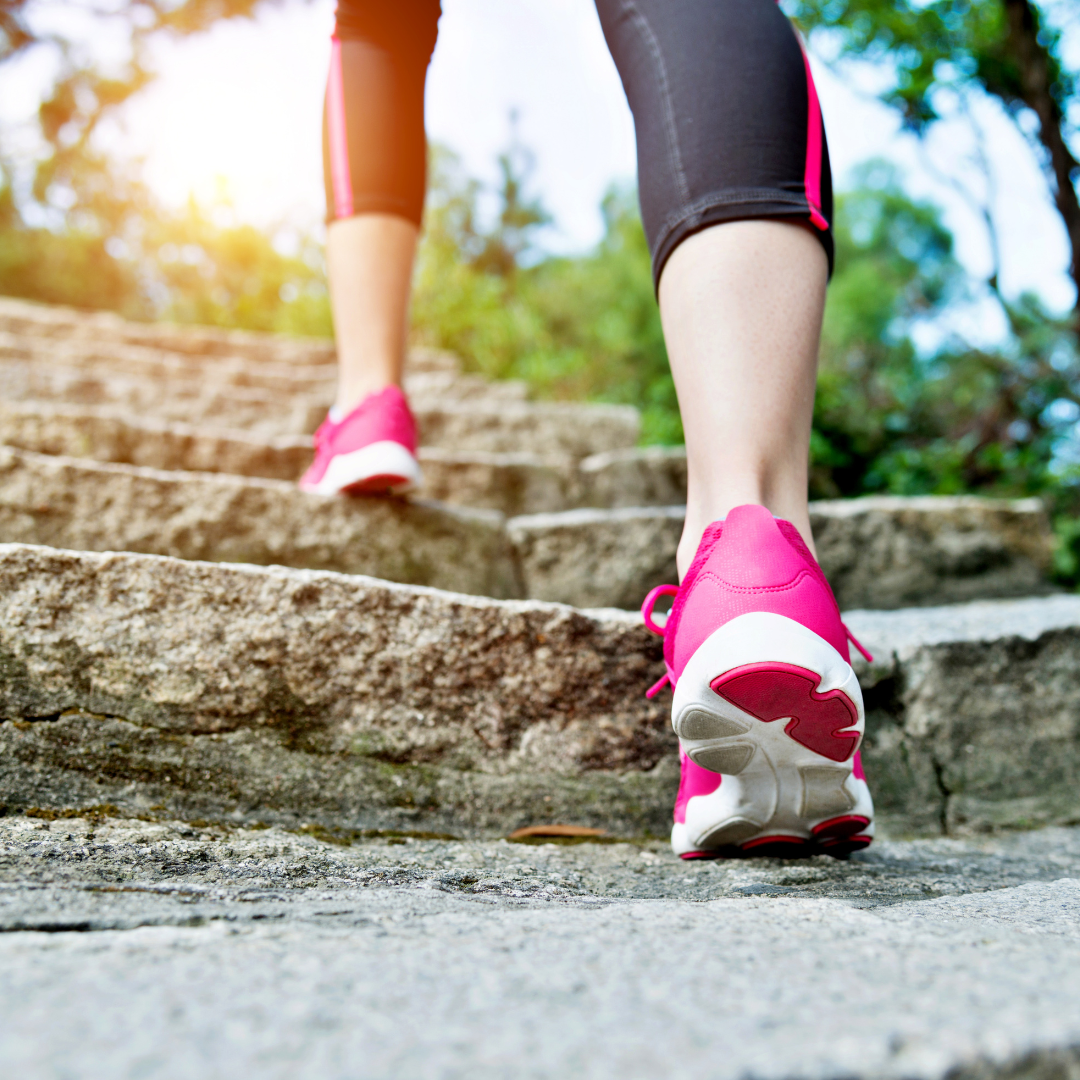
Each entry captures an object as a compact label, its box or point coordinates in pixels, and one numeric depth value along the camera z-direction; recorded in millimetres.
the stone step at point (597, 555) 1387
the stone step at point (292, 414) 2305
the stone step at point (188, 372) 2389
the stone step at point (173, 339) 3312
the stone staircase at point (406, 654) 815
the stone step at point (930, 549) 1511
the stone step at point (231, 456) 1572
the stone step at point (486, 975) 327
